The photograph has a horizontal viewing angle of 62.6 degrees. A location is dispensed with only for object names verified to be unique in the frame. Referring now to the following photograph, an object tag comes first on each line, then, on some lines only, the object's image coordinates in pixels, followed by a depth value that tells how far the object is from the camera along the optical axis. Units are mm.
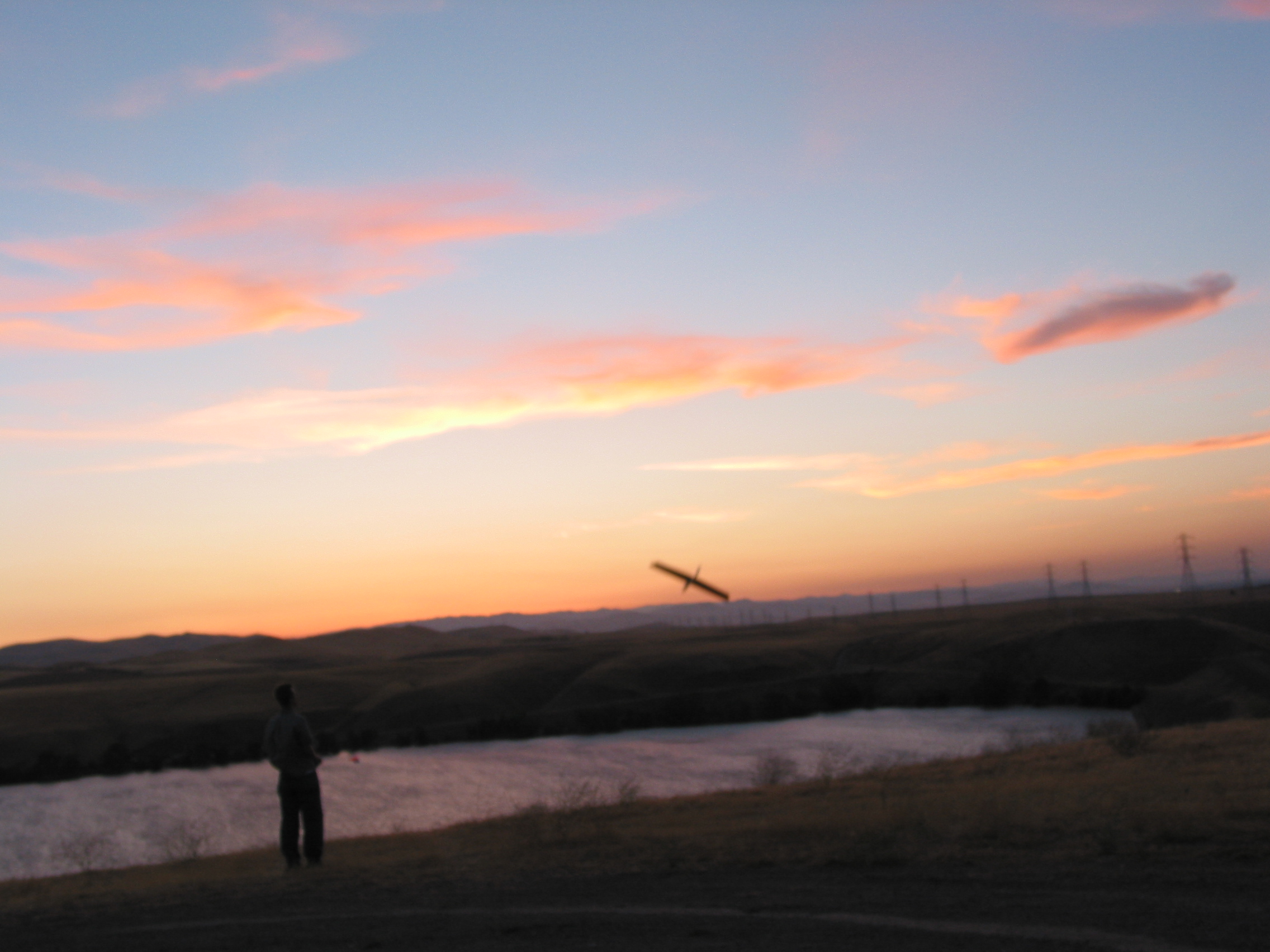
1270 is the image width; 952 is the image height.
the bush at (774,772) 30781
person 13438
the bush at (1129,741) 23172
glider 12289
